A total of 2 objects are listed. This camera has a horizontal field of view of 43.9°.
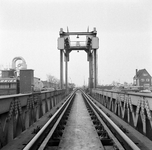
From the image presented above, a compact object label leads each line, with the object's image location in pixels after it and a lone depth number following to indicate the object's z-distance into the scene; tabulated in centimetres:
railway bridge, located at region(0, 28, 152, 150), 491
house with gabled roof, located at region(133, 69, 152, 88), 8569
